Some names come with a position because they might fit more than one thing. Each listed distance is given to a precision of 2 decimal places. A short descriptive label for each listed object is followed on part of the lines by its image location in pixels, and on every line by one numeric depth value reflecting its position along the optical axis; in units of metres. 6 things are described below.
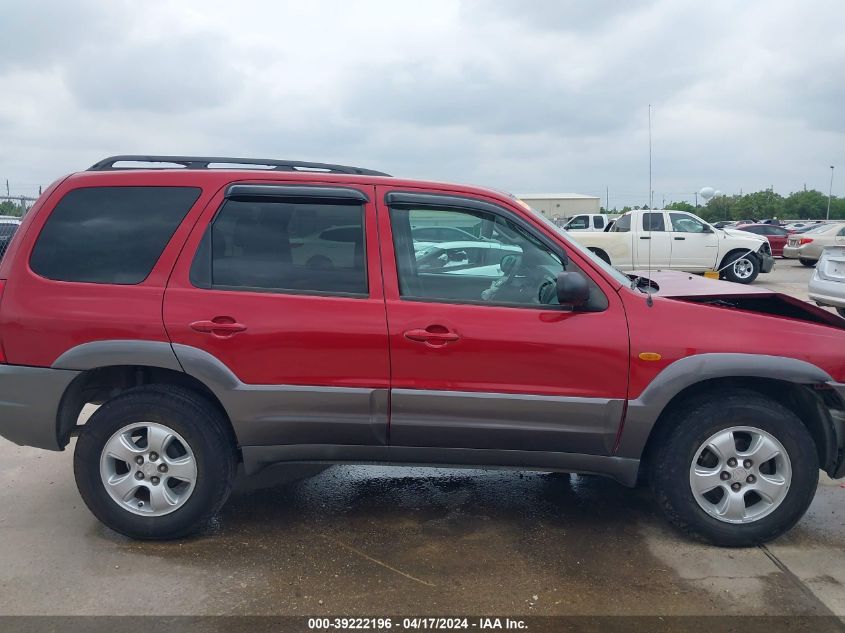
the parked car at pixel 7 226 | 10.51
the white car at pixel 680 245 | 16.02
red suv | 3.54
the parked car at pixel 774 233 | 25.58
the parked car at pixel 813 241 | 21.41
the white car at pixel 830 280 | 9.88
